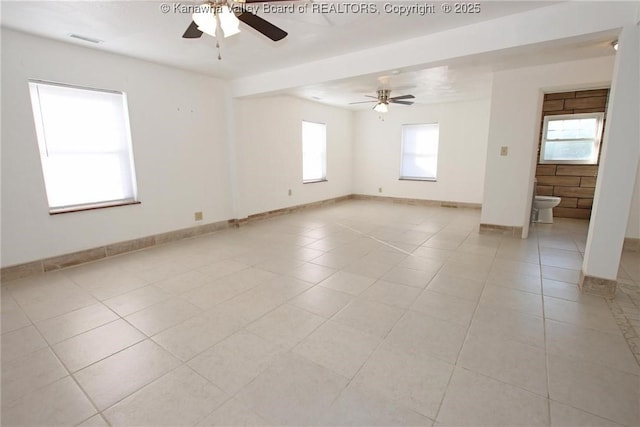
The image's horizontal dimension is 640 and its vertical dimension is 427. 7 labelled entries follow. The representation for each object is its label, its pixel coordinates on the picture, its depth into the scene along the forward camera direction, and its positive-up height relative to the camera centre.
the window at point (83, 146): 3.28 +0.17
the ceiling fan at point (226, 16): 1.87 +0.92
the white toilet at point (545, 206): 5.22 -0.84
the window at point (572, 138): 5.55 +0.38
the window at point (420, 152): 7.21 +0.17
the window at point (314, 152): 6.94 +0.18
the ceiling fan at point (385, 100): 5.33 +1.07
